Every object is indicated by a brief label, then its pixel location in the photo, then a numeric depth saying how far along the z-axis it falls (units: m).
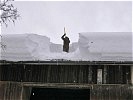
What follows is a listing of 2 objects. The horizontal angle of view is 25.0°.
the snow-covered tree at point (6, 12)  11.53
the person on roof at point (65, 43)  16.02
